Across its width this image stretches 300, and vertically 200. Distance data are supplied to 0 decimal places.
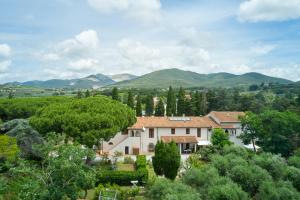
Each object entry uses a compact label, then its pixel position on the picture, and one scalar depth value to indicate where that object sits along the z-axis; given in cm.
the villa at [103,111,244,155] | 2957
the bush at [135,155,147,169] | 2197
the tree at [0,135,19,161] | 1792
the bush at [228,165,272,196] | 1493
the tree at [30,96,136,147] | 2138
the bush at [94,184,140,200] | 1625
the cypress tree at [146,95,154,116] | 4867
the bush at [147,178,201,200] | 1160
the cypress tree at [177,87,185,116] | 4371
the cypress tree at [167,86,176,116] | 4436
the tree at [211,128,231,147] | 2706
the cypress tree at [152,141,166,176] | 1991
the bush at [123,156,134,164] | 2581
